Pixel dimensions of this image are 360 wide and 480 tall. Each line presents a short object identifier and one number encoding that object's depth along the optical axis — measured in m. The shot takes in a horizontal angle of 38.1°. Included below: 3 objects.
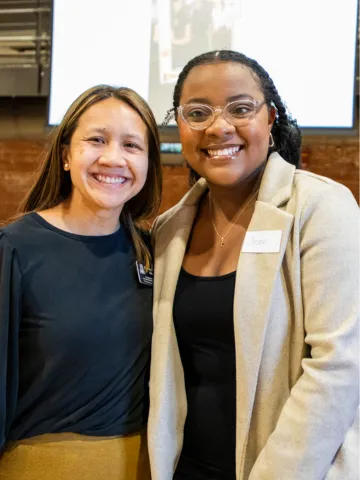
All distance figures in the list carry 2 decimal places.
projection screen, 3.58
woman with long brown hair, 1.37
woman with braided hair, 1.21
